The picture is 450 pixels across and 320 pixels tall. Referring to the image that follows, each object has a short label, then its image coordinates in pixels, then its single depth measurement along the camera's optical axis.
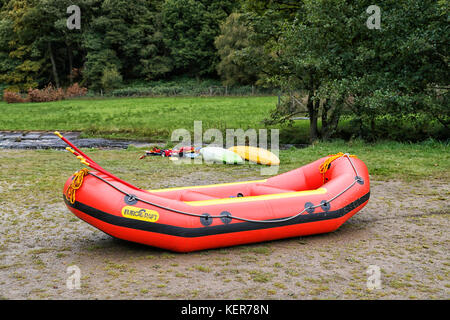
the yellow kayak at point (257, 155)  10.97
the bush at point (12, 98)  34.78
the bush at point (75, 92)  37.38
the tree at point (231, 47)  39.52
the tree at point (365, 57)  12.20
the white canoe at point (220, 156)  11.27
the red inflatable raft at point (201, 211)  5.15
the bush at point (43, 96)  34.34
